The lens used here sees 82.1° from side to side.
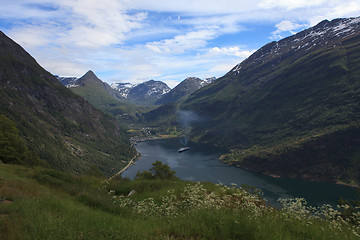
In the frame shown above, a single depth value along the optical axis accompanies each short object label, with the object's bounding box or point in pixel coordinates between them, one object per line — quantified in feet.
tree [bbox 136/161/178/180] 126.46
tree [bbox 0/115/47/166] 106.22
